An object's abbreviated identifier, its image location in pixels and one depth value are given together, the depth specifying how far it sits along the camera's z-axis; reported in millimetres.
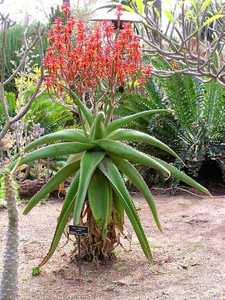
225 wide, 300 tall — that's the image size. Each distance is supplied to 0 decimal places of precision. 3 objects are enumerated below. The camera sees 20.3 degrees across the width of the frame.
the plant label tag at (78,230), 4168
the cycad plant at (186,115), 7715
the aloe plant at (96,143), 4301
